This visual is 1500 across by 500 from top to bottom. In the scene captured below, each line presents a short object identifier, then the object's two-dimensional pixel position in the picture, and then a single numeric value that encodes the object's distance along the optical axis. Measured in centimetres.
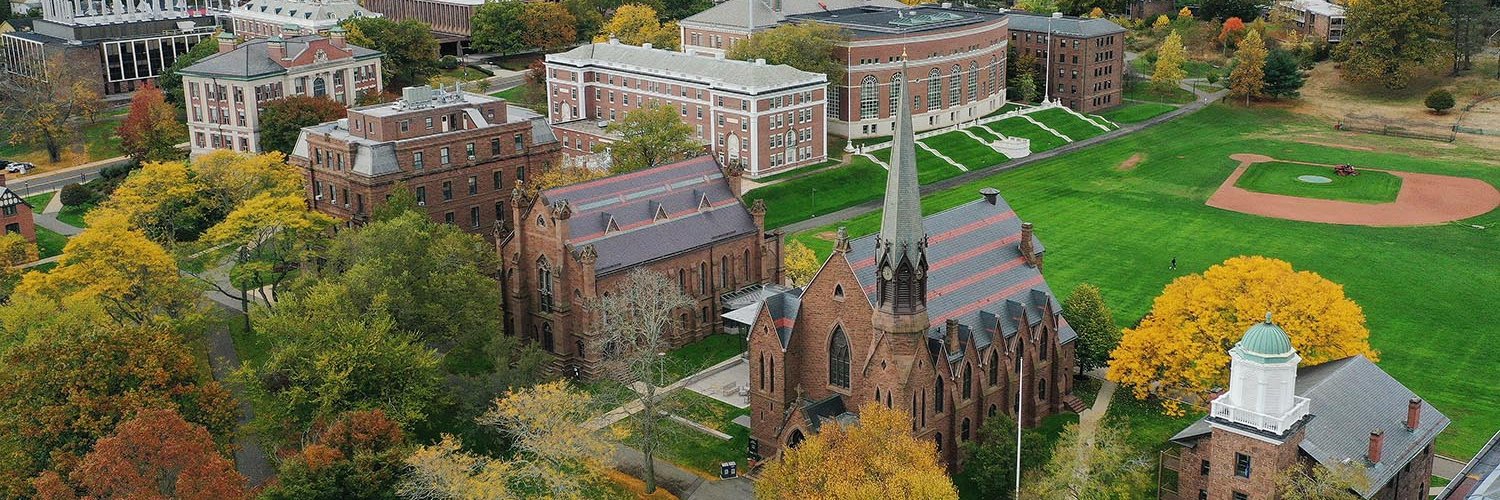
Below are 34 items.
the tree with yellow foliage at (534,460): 5622
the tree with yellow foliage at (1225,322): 6806
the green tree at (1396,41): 17138
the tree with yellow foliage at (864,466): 5359
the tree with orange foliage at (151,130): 13588
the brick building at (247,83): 13962
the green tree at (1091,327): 7869
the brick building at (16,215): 10594
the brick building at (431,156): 9869
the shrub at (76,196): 12706
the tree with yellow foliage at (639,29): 17888
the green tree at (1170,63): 18112
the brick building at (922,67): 15362
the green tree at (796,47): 14588
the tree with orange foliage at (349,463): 5881
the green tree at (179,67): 16062
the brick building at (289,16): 17675
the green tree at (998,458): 6378
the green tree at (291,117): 12812
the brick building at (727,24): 16262
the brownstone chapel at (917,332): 6181
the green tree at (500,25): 19425
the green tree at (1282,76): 17312
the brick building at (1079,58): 17525
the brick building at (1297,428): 5300
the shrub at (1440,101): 16400
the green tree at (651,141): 11150
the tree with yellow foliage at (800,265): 9150
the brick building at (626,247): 8131
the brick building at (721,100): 13350
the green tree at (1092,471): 5669
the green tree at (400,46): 17264
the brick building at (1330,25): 19488
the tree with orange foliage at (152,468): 5497
